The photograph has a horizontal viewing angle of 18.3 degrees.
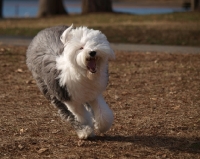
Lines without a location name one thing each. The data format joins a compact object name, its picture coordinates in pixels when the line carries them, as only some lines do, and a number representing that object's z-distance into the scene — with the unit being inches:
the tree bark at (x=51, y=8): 1230.3
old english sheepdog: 289.6
